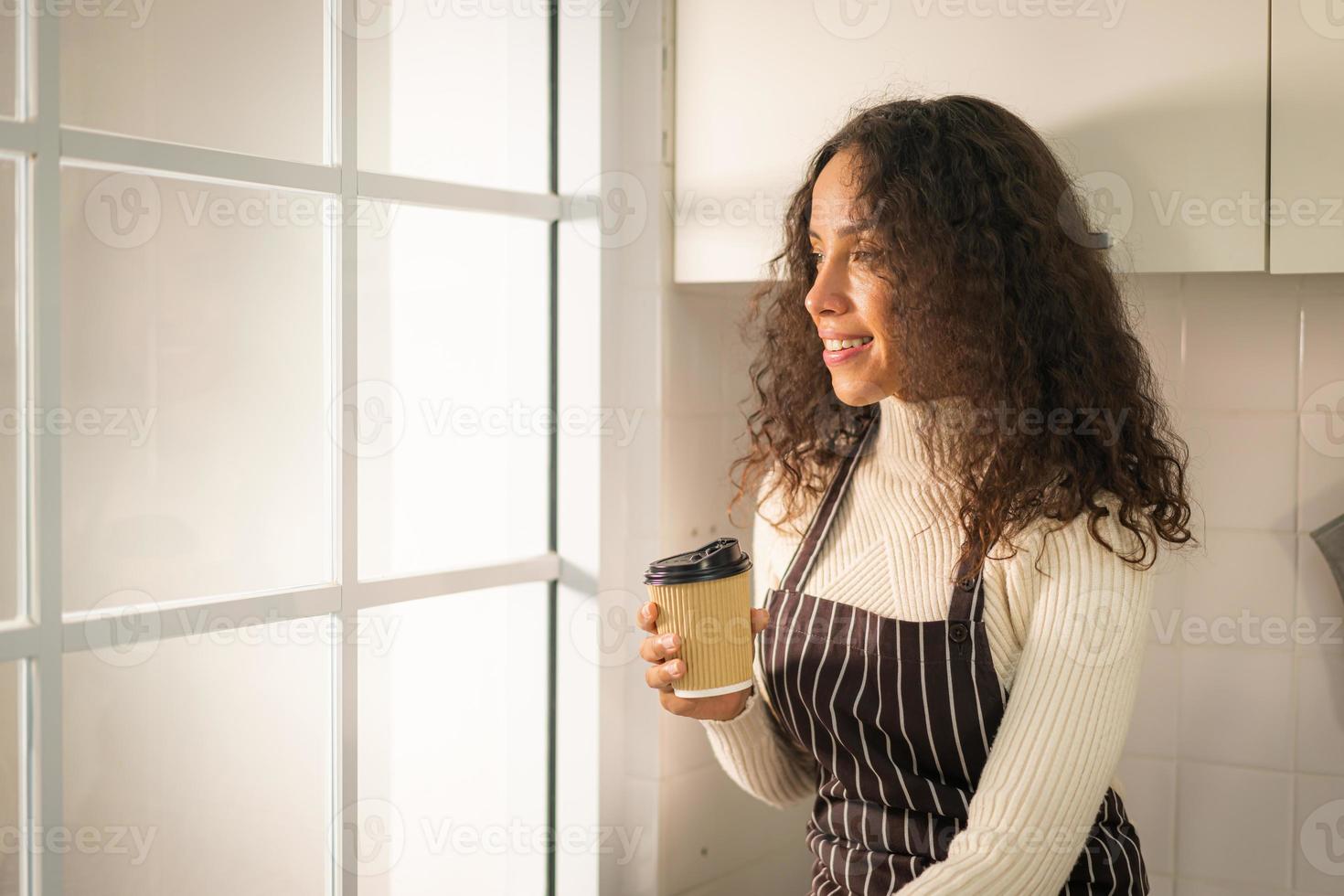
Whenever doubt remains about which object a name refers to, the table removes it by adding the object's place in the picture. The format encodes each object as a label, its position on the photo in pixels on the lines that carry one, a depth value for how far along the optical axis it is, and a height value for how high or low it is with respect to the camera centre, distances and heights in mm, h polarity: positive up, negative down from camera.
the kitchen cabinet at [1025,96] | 983 +311
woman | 908 -100
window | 851 -30
